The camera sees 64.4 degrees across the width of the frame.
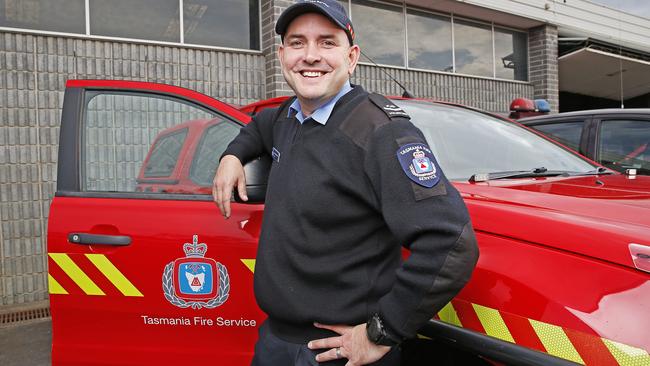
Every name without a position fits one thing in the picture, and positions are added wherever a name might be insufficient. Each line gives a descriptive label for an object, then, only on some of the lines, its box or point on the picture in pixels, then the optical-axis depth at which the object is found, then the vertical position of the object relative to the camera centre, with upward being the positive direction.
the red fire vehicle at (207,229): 1.31 -0.15
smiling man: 1.11 -0.10
